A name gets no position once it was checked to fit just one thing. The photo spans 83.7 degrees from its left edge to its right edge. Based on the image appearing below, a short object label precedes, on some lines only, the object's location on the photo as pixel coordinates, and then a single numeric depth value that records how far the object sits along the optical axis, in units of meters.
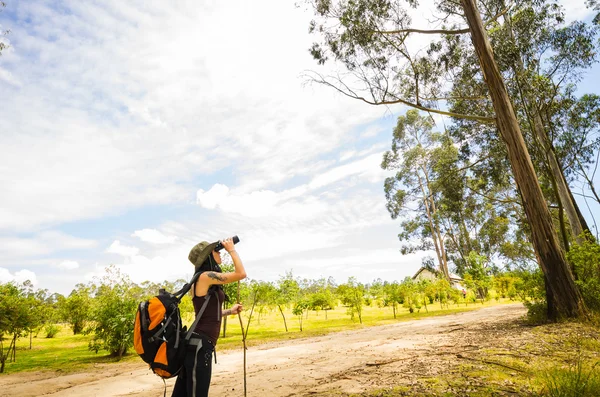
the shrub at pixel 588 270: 8.02
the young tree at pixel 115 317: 11.77
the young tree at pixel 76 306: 18.27
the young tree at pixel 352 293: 19.84
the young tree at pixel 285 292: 18.39
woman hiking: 2.29
